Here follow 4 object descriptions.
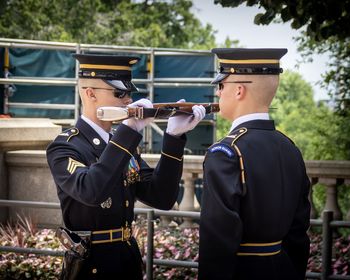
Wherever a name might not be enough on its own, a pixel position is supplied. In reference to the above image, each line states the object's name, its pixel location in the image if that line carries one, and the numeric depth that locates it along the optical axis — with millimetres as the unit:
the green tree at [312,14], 14980
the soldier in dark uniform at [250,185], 7593
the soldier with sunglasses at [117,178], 8492
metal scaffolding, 26196
